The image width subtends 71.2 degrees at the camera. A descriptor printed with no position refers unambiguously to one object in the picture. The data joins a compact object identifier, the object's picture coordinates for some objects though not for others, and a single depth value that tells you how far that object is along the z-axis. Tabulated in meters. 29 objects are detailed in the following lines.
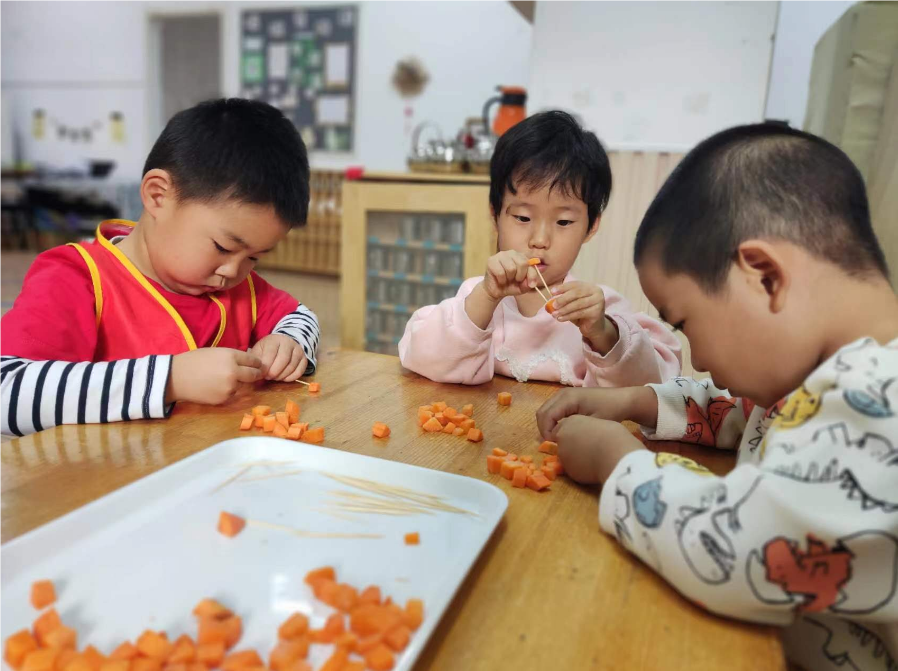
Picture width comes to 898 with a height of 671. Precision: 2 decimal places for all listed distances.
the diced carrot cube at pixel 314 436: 0.81
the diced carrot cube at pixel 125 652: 0.44
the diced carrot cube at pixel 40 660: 0.42
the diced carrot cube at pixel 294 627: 0.46
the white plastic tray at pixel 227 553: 0.49
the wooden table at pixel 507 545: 0.46
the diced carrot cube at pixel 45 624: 0.45
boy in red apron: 0.84
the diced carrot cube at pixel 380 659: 0.43
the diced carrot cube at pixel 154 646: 0.44
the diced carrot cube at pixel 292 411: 0.87
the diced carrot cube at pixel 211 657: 0.43
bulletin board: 5.68
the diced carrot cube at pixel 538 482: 0.71
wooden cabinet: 2.59
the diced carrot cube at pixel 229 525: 0.59
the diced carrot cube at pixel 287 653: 0.43
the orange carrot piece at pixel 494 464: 0.75
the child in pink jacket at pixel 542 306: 1.07
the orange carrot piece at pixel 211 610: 0.48
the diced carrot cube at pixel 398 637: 0.44
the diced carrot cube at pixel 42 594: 0.49
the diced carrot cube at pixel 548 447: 0.82
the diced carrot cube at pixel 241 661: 0.43
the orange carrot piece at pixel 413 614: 0.46
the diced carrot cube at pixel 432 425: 0.87
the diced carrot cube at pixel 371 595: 0.50
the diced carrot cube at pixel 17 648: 0.43
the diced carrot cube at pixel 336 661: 0.43
